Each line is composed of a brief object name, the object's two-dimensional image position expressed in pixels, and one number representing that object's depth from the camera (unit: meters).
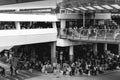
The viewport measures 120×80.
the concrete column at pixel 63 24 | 19.19
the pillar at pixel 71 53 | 19.18
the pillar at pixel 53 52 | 18.97
